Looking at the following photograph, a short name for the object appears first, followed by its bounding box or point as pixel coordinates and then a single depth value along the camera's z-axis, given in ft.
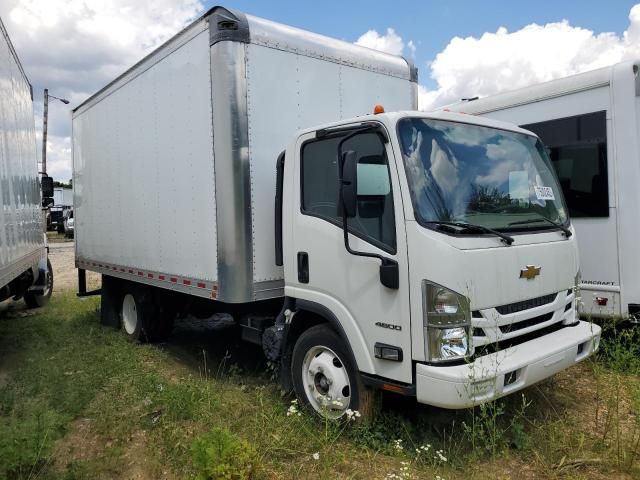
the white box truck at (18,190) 18.44
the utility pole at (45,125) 94.99
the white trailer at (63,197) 137.28
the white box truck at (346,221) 11.43
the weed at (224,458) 10.68
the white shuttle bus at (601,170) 17.11
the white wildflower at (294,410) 12.57
